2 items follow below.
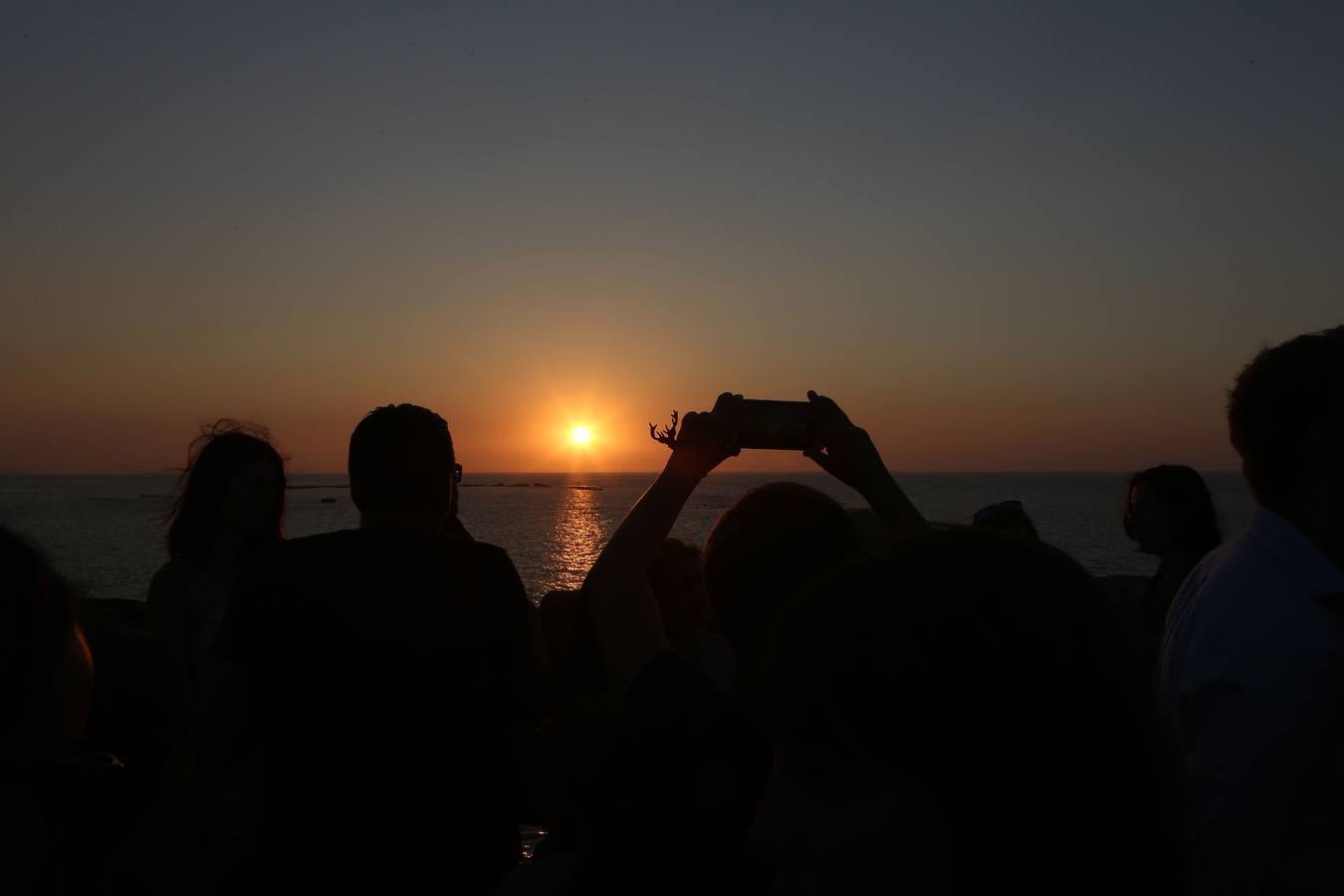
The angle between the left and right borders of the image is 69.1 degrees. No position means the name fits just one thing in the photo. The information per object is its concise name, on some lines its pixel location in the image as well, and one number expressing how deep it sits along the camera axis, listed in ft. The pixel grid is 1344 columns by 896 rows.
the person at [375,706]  10.27
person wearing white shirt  6.50
